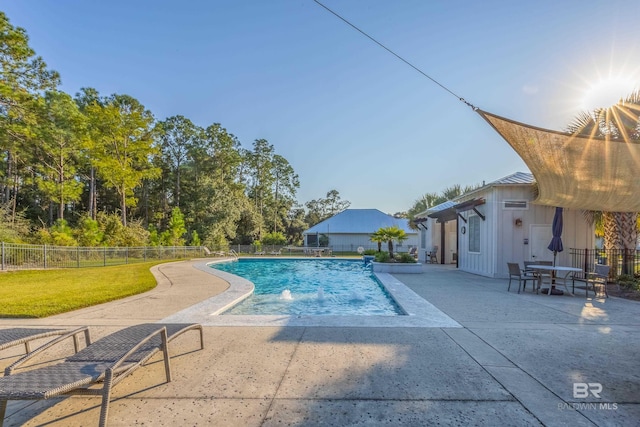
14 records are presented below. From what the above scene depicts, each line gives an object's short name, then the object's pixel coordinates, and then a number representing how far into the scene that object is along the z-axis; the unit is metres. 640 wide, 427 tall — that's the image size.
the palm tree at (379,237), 16.73
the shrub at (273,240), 34.06
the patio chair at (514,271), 8.45
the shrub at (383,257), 14.79
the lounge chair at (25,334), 2.99
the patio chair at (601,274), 7.74
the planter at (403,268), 13.43
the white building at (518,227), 11.37
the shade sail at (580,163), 5.80
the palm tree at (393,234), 16.16
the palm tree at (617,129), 9.23
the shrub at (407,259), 14.22
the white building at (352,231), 34.94
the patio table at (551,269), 8.10
